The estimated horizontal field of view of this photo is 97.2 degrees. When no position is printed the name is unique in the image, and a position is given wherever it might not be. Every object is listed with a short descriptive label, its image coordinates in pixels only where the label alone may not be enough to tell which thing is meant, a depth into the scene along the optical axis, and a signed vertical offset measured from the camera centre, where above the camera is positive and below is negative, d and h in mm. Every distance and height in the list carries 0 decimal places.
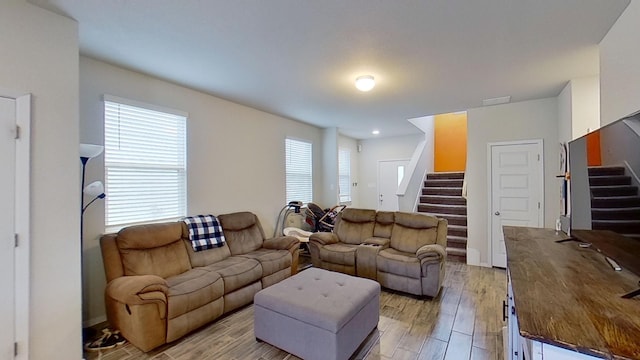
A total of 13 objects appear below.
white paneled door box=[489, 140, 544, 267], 4203 -120
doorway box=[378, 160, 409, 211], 7660 -3
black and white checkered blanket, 3348 -618
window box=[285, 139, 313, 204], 5488 +219
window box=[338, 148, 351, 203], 7505 +187
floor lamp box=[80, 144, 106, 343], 2387 +204
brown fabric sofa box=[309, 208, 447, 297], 3385 -938
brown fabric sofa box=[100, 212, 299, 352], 2320 -956
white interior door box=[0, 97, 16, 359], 1814 -280
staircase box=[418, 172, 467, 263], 5094 -528
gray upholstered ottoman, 2105 -1074
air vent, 4055 +1183
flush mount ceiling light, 3172 +1122
